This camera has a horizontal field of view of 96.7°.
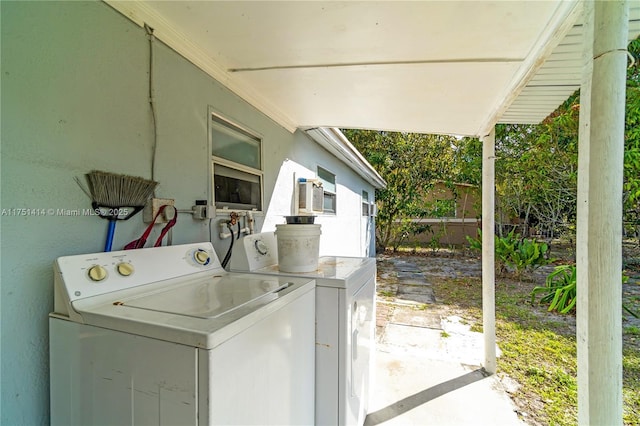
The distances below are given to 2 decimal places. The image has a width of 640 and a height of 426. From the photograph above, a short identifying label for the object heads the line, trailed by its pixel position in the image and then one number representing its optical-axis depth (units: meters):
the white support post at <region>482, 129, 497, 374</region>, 2.86
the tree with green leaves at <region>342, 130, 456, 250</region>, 9.96
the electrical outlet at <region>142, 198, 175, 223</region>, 1.53
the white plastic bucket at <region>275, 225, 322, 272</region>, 1.68
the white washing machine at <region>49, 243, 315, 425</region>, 0.81
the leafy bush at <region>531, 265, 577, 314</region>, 4.32
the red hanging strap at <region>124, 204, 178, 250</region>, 1.43
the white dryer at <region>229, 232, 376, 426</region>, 1.50
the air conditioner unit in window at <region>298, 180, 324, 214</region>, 3.64
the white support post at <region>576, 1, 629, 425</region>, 0.96
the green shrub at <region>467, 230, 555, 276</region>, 6.17
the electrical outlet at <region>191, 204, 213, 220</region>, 1.85
